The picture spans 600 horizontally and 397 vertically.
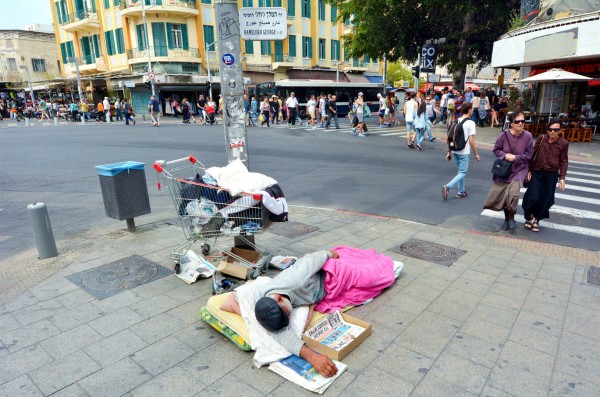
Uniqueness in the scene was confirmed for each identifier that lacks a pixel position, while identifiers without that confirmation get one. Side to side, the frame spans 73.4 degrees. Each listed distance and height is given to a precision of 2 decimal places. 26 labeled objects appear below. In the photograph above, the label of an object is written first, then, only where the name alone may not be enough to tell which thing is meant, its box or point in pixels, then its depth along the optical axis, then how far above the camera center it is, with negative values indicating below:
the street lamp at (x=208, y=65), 36.58 +2.94
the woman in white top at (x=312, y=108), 23.27 -0.74
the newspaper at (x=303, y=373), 2.84 -1.97
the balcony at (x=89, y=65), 41.81 +3.81
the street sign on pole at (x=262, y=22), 4.96 +0.89
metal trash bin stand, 5.66 -1.25
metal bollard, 5.08 -1.59
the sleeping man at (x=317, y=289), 3.04 -1.74
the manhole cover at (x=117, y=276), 4.34 -1.96
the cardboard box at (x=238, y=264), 4.52 -1.88
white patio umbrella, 15.05 +0.39
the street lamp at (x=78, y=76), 38.40 +2.38
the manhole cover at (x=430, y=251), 5.19 -2.10
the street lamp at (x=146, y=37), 34.94 +5.55
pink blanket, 3.84 -1.82
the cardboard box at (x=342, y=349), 3.11 -1.94
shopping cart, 4.18 -1.16
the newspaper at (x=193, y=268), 4.53 -1.90
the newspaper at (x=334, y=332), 3.28 -1.95
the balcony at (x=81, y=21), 40.50 +8.01
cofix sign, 18.20 +1.47
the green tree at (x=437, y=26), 21.73 +3.52
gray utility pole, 4.88 +0.23
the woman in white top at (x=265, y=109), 24.09 -0.74
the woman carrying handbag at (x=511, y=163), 6.00 -1.09
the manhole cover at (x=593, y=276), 4.57 -2.16
